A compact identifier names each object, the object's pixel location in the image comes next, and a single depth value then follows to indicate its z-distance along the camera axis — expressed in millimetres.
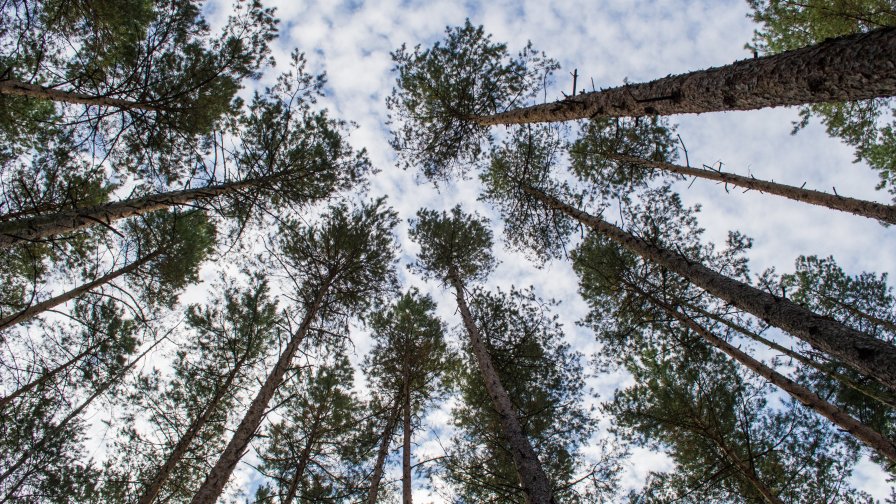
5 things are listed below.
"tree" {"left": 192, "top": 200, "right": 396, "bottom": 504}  8297
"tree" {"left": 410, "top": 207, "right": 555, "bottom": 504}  12156
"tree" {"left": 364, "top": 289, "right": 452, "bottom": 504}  9555
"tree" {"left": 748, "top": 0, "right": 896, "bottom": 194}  7980
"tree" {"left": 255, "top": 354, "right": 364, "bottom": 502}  8789
